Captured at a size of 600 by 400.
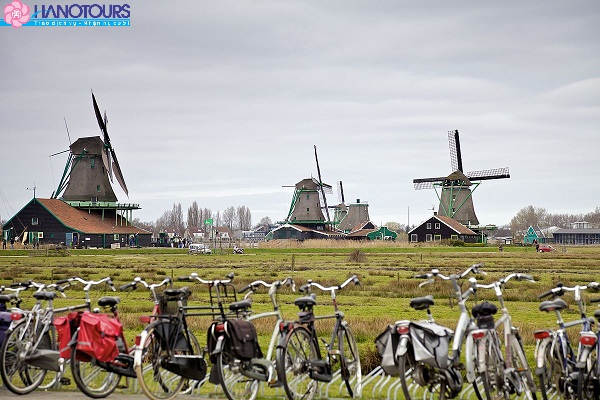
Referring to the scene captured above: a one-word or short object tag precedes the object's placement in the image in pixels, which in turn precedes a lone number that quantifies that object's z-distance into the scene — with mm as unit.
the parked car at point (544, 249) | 87375
